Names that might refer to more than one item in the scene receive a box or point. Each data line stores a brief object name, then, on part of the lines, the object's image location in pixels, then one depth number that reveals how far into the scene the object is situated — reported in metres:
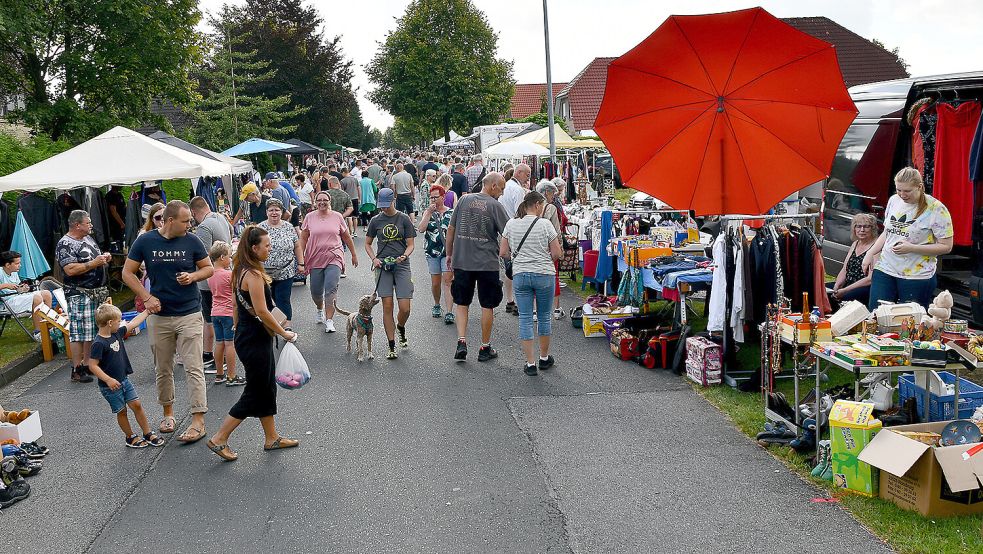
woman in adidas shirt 6.98
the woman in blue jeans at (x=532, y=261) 8.59
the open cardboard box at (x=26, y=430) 6.55
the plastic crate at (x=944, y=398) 5.88
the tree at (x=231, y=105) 36.31
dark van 8.33
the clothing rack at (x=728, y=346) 8.06
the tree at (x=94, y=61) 20.97
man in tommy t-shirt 6.95
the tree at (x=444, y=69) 62.62
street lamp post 17.64
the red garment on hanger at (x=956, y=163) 8.52
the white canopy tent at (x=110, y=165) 11.35
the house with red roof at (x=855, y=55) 46.78
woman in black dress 6.25
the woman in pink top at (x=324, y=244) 10.55
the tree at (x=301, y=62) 43.72
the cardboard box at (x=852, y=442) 5.42
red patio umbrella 6.63
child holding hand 6.57
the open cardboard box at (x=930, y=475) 4.97
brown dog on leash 9.41
